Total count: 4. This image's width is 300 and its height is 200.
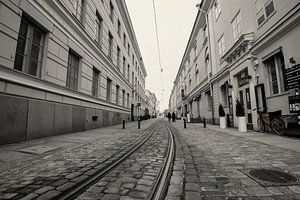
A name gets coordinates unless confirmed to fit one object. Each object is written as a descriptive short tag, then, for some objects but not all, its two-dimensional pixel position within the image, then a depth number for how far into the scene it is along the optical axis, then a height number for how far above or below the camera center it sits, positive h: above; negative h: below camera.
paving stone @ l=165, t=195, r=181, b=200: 1.92 -1.02
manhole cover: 2.38 -1.01
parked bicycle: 7.14 -0.23
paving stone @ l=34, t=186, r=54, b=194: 2.05 -1.00
